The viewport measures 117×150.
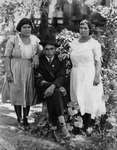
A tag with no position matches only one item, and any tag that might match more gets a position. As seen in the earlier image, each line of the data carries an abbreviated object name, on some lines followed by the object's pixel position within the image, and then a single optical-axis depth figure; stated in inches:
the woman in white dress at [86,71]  147.9
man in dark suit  144.6
